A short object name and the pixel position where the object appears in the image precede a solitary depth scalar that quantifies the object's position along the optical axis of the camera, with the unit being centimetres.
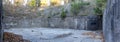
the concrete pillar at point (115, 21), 178
